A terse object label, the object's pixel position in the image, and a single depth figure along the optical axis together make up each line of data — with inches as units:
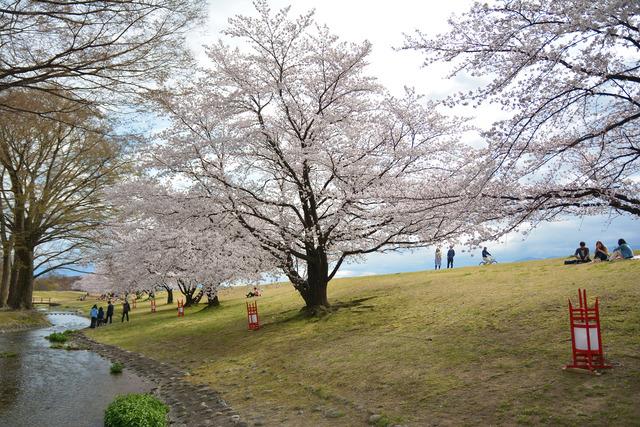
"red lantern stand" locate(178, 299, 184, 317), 1146.2
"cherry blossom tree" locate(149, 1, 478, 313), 623.2
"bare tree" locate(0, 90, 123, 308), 1073.5
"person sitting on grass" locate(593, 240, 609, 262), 708.2
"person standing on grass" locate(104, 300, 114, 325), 1247.5
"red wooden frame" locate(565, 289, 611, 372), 305.4
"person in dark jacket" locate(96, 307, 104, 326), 1193.7
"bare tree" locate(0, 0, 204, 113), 364.5
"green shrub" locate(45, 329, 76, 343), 852.1
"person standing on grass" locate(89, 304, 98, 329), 1146.7
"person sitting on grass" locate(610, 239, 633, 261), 667.4
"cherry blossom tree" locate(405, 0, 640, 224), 282.7
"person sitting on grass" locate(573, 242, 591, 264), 721.3
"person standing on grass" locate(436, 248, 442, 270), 1124.6
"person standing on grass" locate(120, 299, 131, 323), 1222.2
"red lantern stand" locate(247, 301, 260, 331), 712.4
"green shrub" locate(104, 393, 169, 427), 307.9
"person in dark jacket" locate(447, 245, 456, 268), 1097.4
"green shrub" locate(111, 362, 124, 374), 552.8
